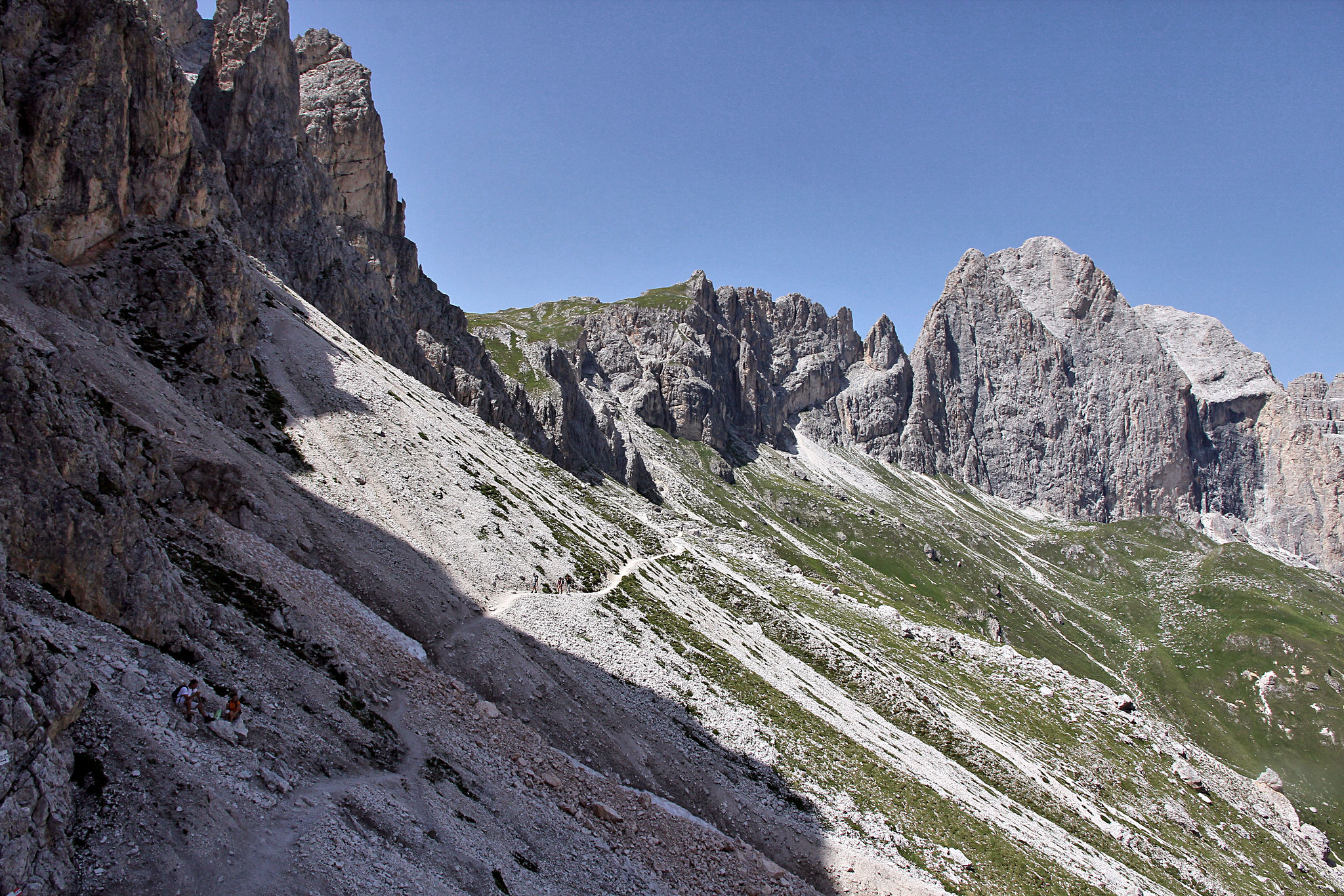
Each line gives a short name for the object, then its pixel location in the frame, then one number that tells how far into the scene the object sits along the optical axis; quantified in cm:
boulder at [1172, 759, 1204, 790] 8044
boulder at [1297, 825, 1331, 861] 8706
